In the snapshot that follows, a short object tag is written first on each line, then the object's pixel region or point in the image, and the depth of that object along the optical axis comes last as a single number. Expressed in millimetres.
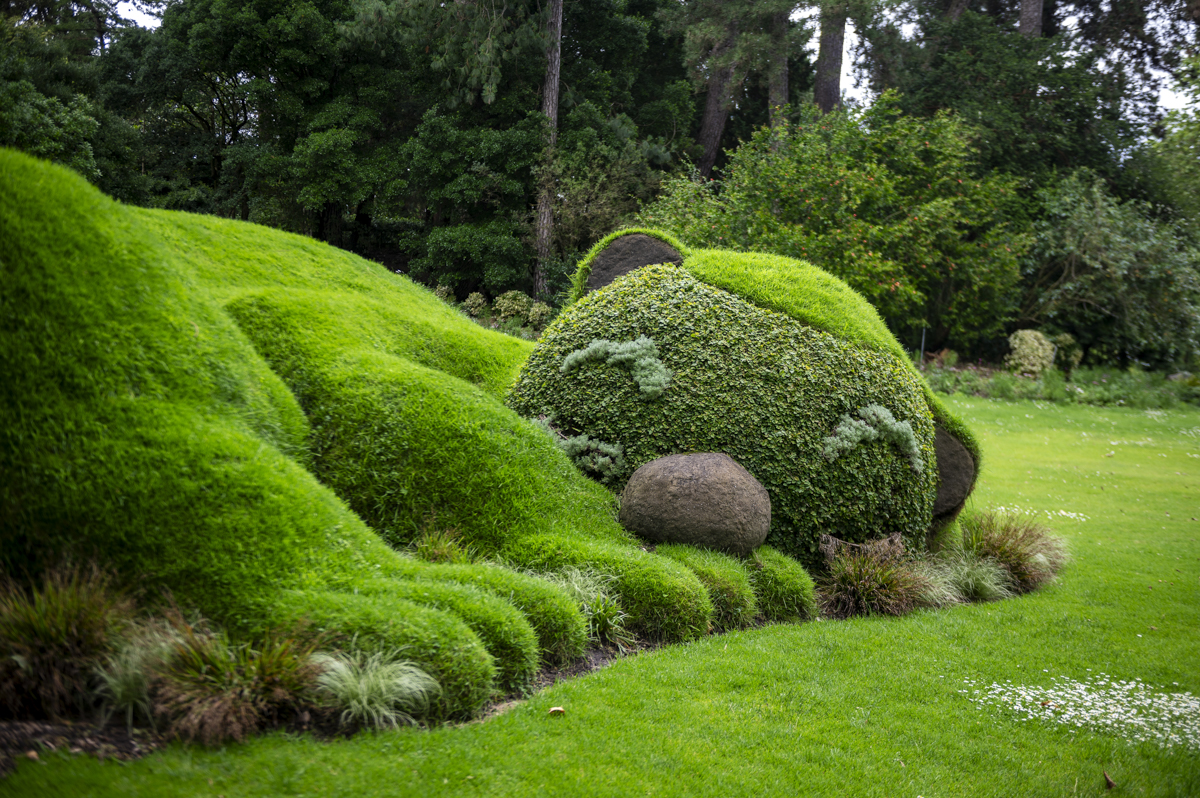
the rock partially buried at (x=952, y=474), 8242
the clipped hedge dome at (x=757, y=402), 6992
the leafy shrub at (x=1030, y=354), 23922
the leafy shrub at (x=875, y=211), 16828
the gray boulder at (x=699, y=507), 6379
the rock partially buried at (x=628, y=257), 9055
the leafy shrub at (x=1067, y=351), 25062
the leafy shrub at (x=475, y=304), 25094
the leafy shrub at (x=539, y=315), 23031
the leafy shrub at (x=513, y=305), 23922
